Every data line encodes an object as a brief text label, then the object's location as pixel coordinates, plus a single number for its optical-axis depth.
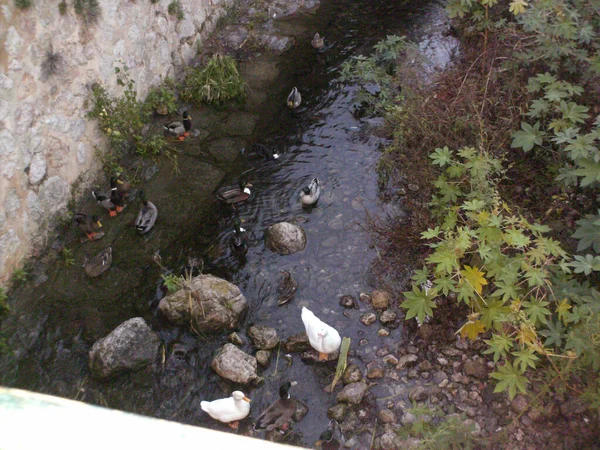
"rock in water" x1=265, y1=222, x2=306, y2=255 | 7.57
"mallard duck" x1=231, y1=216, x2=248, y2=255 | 7.49
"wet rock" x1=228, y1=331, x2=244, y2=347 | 6.40
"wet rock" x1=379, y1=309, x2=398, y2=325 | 6.50
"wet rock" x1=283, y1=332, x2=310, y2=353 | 6.36
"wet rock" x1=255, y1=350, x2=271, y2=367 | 6.17
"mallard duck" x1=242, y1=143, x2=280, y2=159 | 9.26
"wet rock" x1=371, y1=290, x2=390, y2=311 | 6.69
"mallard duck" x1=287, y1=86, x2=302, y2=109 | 10.25
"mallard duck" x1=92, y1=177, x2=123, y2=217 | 7.94
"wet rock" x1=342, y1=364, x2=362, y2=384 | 5.91
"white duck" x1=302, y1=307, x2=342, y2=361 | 5.90
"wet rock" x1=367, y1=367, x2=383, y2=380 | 5.92
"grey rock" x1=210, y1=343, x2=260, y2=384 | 5.95
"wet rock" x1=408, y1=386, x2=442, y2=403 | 5.61
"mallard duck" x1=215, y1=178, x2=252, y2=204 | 8.31
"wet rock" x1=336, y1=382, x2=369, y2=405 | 5.70
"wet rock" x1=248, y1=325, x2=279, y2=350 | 6.34
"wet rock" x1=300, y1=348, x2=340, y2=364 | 6.21
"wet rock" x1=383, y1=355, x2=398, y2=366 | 6.05
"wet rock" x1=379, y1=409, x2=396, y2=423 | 5.48
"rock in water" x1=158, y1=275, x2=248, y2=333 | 6.49
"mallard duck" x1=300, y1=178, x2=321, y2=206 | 8.17
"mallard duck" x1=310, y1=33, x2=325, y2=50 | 11.95
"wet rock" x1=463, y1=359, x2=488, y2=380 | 5.70
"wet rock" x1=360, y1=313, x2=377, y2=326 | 6.56
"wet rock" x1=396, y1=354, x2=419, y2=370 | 5.99
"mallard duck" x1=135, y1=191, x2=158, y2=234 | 7.79
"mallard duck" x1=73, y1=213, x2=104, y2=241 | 7.54
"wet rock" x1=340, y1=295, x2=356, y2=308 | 6.80
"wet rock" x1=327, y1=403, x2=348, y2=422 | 5.61
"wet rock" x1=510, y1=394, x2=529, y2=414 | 5.23
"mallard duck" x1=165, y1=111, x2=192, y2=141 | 9.41
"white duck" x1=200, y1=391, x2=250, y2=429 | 5.43
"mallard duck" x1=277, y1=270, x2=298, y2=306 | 6.93
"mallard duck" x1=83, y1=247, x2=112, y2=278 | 7.21
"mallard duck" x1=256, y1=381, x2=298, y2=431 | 5.56
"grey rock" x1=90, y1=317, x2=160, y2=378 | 6.04
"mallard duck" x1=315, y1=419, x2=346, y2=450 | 5.32
